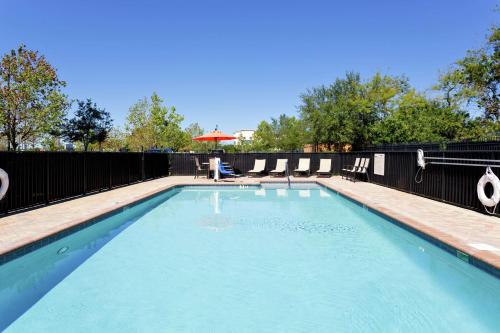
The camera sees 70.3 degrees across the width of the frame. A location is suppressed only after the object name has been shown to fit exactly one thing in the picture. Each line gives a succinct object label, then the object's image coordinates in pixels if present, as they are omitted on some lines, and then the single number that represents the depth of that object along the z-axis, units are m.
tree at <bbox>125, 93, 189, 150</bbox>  36.64
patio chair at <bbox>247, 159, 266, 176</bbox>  18.08
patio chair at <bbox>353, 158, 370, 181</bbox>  14.40
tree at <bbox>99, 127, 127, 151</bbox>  45.56
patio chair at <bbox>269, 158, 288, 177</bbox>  17.46
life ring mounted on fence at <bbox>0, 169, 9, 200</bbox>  6.48
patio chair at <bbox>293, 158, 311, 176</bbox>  17.48
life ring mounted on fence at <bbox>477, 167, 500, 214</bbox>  6.34
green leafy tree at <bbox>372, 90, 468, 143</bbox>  22.22
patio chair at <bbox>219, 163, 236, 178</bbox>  15.91
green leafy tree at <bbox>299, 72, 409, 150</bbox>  28.03
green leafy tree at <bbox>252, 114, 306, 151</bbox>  56.69
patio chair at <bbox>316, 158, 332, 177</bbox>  17.29
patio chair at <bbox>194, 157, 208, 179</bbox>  16.70
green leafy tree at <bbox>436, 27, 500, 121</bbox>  26.44
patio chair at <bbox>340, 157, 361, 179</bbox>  15.06
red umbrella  17.23
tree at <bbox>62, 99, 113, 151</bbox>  34.59
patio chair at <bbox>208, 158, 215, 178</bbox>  15.95
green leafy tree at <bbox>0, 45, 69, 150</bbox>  21.00
